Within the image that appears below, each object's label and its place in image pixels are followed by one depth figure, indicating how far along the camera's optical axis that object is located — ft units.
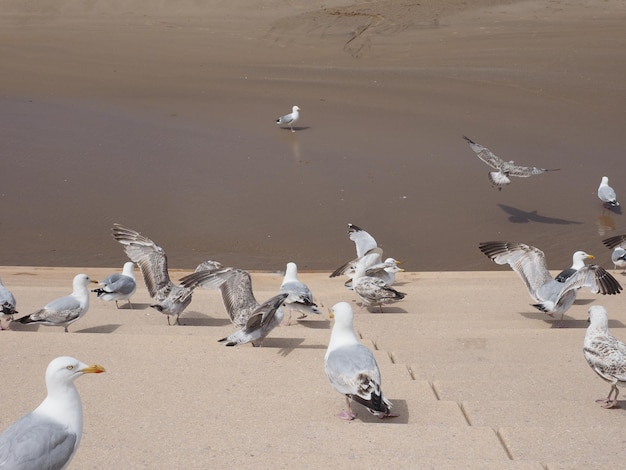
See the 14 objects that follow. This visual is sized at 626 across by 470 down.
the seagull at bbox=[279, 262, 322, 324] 26.18
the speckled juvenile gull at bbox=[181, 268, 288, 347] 23.44
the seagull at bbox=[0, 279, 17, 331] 26.04
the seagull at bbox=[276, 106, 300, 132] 53.31
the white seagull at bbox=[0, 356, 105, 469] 12.50
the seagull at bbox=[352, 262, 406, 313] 29.32
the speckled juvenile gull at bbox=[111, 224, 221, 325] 27.86
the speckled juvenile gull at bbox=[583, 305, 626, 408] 18.16
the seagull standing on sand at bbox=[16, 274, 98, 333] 26.30
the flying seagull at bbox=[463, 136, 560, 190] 45.14
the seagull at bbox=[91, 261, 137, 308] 29.86
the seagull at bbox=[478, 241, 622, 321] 27.22
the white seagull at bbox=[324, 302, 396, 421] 16.63
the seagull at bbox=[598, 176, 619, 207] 44.07
